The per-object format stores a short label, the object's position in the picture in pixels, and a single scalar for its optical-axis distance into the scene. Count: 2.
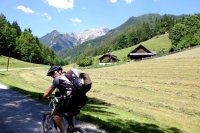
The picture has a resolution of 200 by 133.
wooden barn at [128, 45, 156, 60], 76.14
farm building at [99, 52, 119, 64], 85.75
